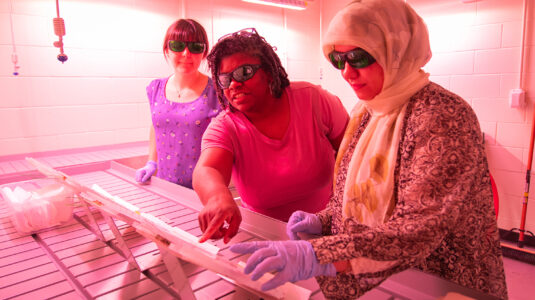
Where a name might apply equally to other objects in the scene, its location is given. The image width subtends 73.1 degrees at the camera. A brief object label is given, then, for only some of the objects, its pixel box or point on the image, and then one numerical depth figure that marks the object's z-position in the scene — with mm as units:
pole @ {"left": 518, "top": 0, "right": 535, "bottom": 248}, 3492
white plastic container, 1497
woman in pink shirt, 1441
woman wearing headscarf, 765
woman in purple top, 2088
